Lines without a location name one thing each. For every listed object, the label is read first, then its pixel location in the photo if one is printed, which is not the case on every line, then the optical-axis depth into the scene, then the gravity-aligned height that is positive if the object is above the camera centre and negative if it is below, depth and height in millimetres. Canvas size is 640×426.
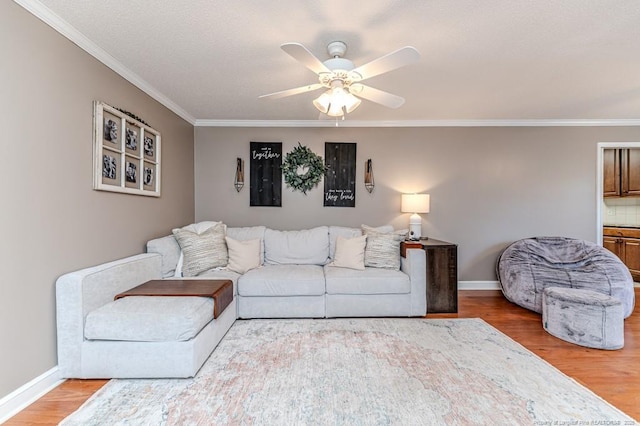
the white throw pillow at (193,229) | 3326 -218
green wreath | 4477 +627
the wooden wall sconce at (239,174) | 4512 +528
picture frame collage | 2514 +520
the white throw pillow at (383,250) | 3602 -463
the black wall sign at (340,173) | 4508 +546
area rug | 1757 -1155
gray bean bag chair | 3270 -670
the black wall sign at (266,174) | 4512 +531
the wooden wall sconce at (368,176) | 4484 +501
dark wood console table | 3553 -774
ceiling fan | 1903 +950
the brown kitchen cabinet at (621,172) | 4984 +643
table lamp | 4203 +54
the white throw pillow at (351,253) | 3615 -501
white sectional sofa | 2113 -727
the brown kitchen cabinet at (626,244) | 4918 -535
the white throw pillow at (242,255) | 3551 -525
